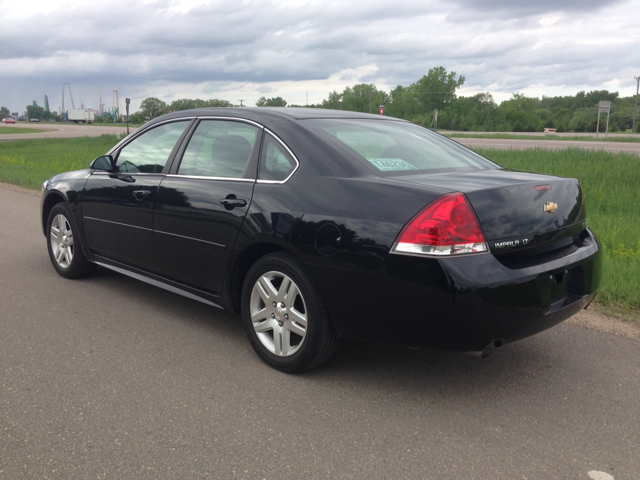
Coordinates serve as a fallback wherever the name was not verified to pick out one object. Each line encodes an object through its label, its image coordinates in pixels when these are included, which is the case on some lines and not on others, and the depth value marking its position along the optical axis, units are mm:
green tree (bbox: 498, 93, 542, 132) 85438
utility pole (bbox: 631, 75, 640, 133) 63184
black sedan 2926
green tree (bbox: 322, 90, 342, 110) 112150
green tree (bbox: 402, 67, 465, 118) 93812
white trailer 120875
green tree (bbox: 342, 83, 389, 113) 113438
